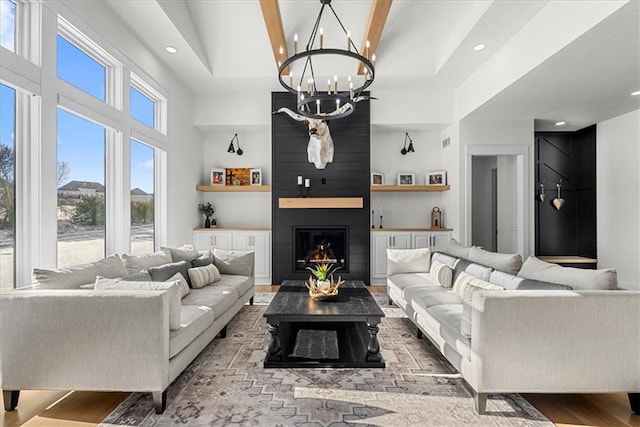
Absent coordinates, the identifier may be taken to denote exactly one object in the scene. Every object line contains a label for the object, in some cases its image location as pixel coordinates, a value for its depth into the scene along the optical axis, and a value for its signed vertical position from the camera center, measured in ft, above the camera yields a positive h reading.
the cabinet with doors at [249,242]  18.63 -1.46
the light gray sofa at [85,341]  6.50 -2.44
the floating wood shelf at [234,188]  18.86 +1.60
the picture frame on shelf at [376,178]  19.80 +2.22
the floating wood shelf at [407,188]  18.75 +1.56
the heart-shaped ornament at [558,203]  19.90 +0.71
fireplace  18.62 -1.76
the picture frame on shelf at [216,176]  19.92 +2.38
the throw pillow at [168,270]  9.81 -1.70
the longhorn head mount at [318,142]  16.85 +3.82
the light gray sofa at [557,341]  6.45 -2.45
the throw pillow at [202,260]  12.35 -1.68
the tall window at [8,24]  7.83 +4.59
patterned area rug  6.45 -3.92
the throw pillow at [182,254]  12.32 -1.44
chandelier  14.99 +6.97
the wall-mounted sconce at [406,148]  19.93 +4.07
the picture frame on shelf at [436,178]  19.35 +2.19
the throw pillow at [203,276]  11.36 -2.10
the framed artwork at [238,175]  20.13 +2.46
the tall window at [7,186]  8.01 +0.74
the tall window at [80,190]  9.84 +0.84
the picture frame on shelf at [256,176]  19.90 +2.34
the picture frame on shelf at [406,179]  20.06 +2.18
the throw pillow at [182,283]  10.03 -2.08
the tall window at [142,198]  13.53 +0.78
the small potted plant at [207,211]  19.61 +0.29
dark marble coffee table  8.64 -3.68
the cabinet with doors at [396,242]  18.40 -1.47
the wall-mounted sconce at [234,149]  19.84 +4.02
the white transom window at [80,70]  9.69 +4.61
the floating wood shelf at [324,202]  17.97 +0.73
